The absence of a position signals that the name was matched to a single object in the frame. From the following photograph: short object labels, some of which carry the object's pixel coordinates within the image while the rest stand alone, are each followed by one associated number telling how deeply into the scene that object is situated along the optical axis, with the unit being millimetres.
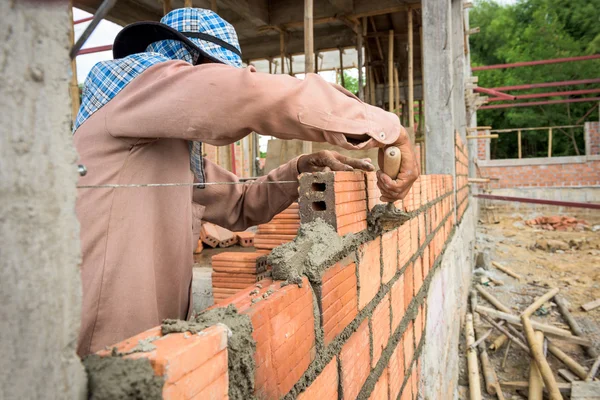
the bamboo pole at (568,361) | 4797
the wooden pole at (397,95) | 7988
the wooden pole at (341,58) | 7979
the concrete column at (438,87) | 4656
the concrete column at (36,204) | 437
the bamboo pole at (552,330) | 5449
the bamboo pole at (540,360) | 4271
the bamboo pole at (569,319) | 5268
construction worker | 1104
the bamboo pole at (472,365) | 4469
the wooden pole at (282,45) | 6598
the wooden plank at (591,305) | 6652
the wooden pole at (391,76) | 6763
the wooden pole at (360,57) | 7016
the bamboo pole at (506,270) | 8507
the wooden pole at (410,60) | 6418
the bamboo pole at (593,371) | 4567
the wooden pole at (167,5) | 4633
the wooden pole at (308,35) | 3766
